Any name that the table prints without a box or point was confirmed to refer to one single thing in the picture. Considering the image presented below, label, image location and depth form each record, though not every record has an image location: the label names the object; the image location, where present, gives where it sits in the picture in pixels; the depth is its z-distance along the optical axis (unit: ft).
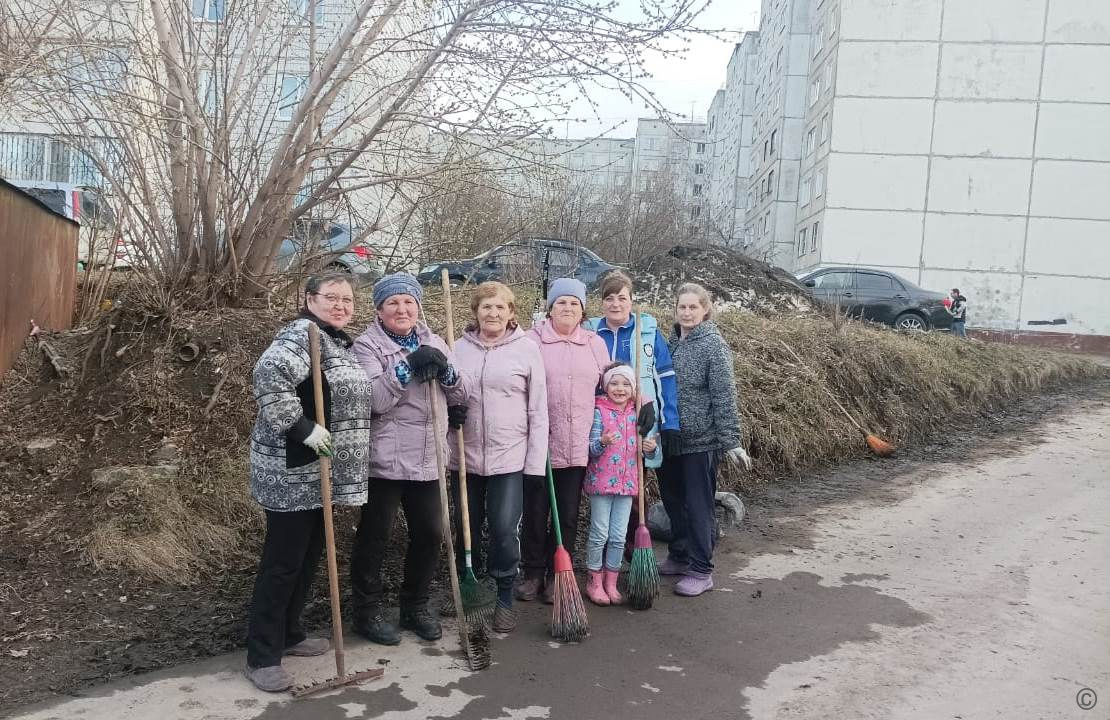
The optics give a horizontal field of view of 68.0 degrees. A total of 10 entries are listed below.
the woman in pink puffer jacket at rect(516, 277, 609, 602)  14.08
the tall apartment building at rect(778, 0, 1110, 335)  82.99
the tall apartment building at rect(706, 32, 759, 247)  153.69
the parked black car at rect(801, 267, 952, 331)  52.26
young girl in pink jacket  14.37
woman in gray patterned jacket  10.62
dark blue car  30.86
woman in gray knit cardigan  14.90
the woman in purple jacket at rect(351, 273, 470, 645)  12.00
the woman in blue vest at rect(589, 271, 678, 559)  15.16
